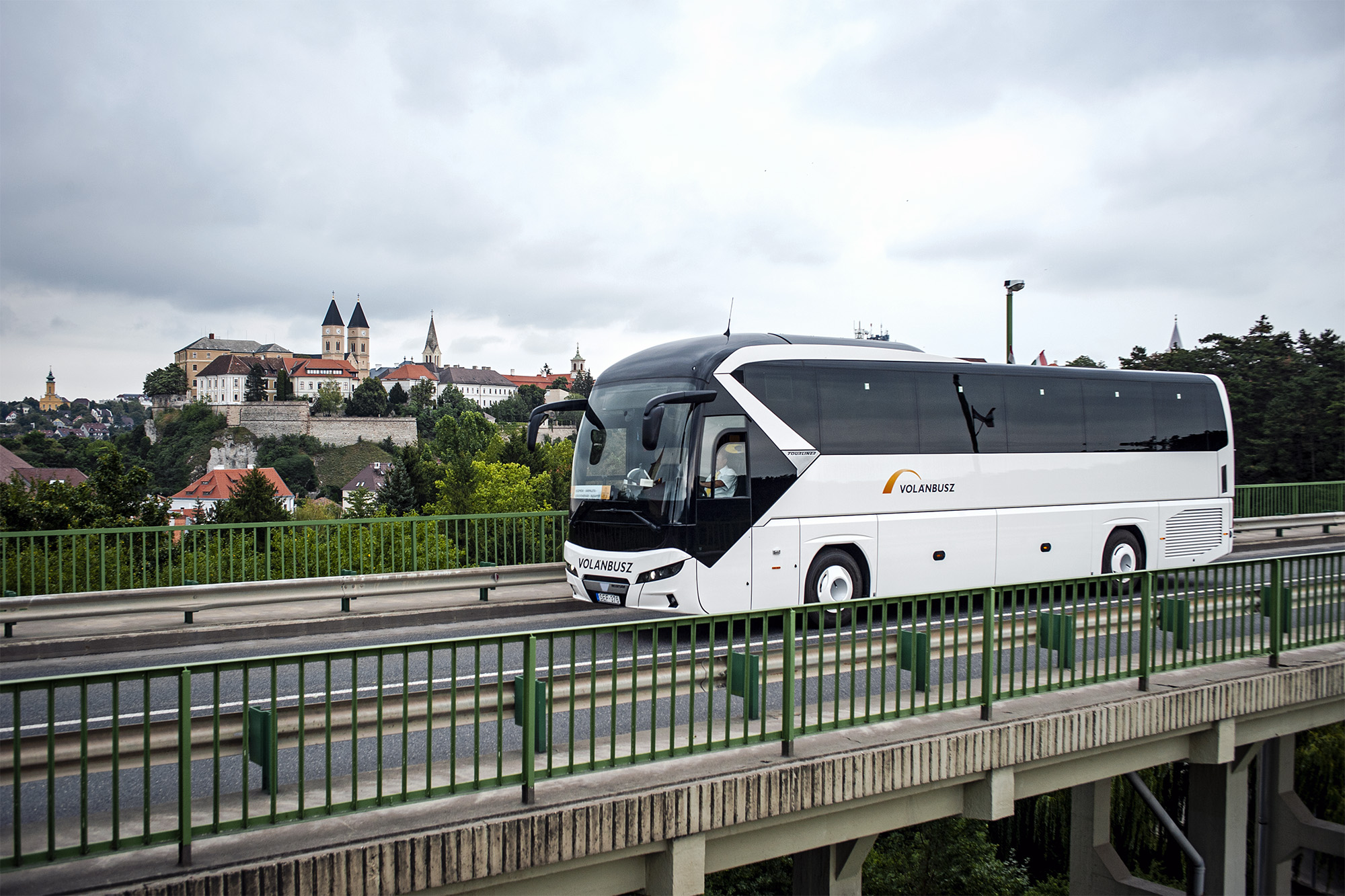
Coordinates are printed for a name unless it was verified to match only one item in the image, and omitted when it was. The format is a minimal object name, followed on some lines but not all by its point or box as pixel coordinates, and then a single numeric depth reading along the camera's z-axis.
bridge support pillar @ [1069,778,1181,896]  8.96
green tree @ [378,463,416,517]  73.62
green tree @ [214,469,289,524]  44.84
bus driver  10.08
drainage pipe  7.47
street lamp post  19.56
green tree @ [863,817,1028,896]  15.69
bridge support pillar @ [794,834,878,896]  5.96
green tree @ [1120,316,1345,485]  37.38
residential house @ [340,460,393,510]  125.00
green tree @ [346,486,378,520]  74.09
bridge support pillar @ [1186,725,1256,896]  7.80
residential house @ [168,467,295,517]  108.69
